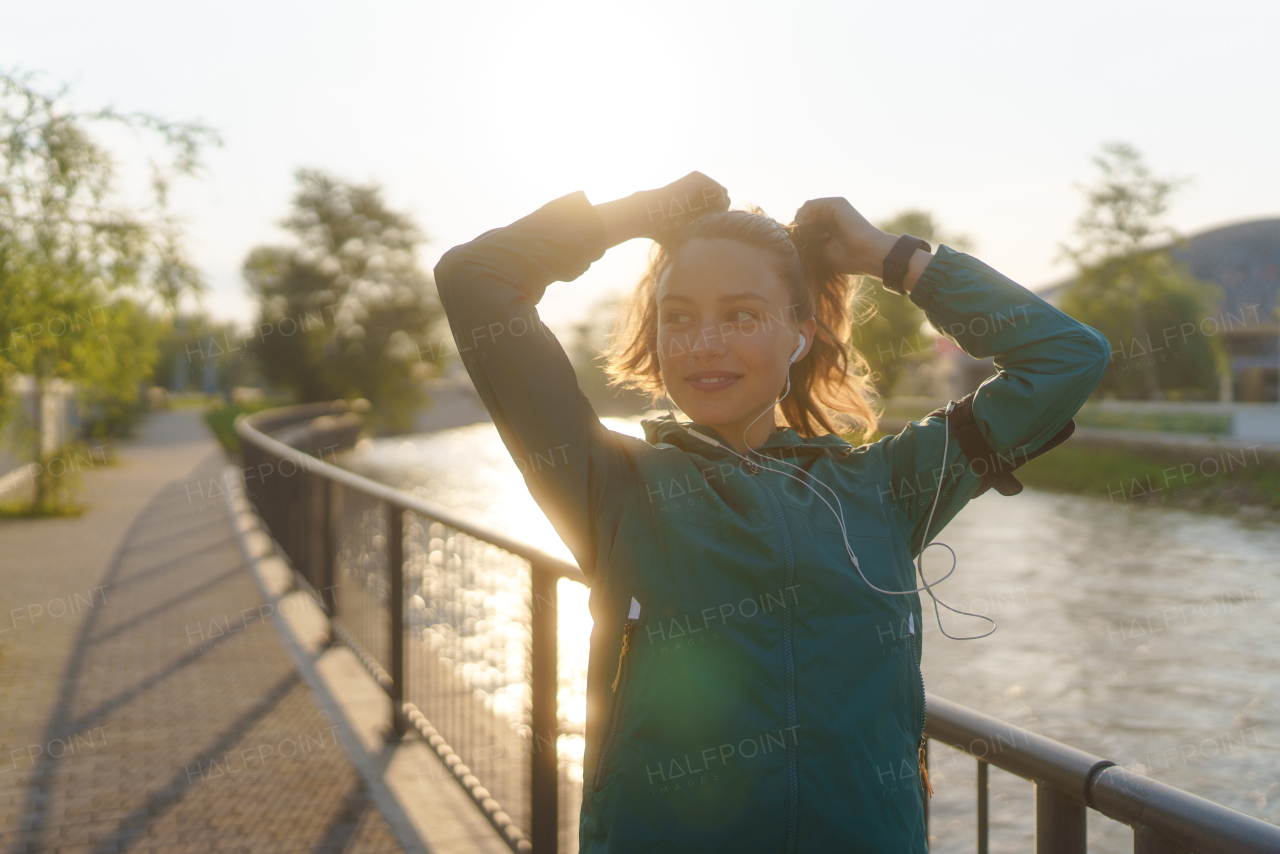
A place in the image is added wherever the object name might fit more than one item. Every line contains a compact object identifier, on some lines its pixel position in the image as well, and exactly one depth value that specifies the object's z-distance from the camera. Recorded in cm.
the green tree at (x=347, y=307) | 5025
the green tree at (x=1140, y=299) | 3803
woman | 154
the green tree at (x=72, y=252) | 628
